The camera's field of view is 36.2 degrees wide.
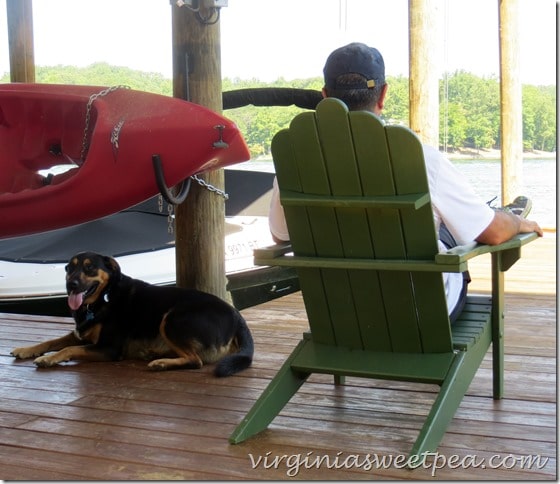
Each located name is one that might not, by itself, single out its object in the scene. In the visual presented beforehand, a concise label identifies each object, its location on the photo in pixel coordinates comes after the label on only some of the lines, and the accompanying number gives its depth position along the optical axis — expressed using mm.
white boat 5656
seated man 2535
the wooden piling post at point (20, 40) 7555
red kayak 3627
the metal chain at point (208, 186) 3830
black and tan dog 3594
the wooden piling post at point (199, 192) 3766
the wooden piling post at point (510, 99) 10117
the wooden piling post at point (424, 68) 7578
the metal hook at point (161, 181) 3605
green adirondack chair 2441
